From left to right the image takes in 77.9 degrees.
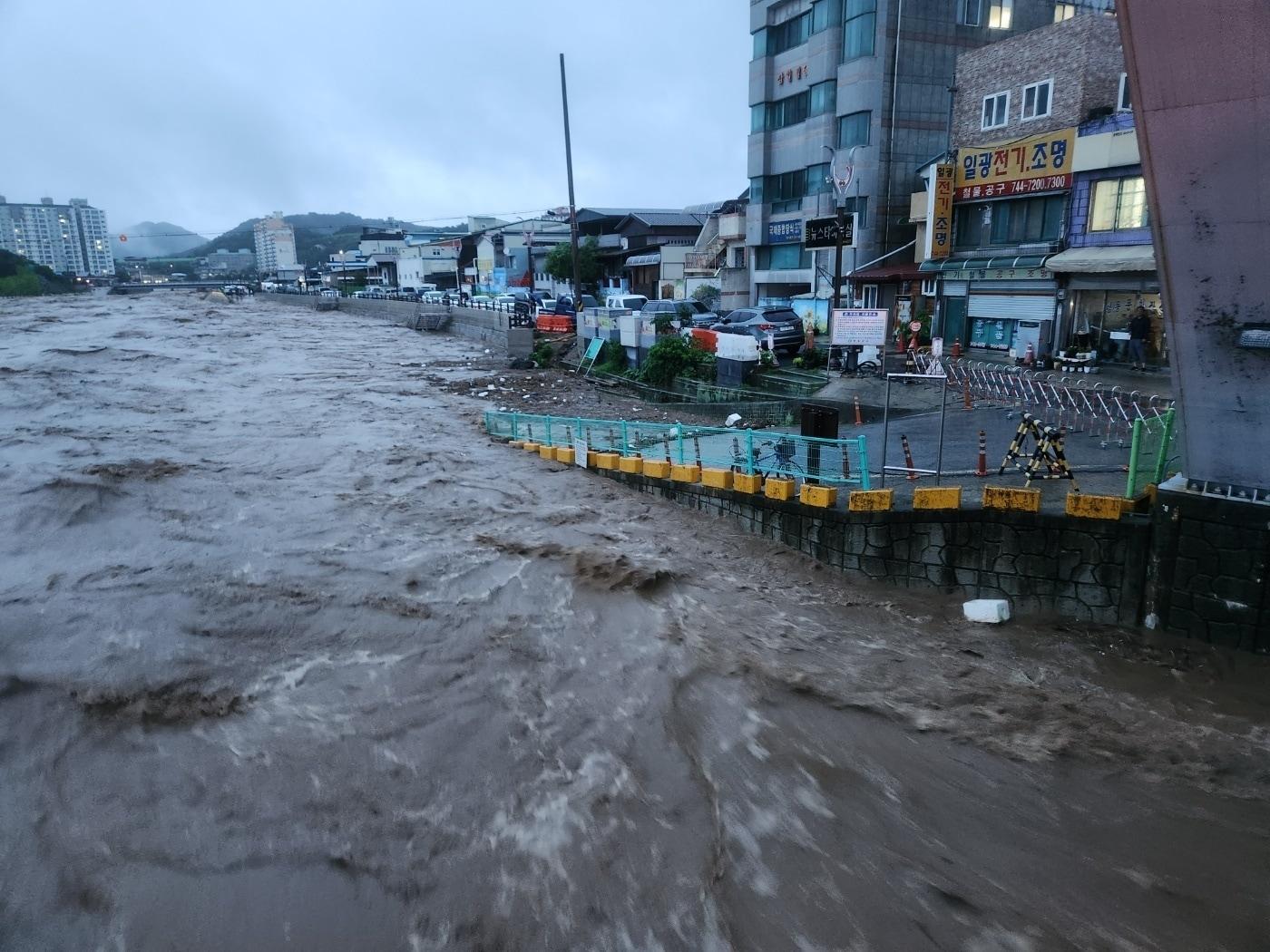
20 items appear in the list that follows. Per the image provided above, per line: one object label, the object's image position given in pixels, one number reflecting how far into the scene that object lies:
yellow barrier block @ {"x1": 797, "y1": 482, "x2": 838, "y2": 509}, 11.51
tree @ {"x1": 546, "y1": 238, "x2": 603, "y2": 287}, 51.69
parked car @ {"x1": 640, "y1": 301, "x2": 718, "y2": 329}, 30.30
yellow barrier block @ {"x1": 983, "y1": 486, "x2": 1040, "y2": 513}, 9.84
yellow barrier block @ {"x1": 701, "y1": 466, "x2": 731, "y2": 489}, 13.18
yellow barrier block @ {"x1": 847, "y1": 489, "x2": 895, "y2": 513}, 10.91
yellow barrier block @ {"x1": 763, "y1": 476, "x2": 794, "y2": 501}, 12.19
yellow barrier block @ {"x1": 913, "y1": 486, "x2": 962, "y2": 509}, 10.41
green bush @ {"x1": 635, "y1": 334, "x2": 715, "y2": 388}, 24.06
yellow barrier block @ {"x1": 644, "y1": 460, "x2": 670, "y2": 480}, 14.46
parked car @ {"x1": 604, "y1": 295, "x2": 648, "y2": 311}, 33.84
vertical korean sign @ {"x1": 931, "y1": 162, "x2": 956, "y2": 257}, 24.56
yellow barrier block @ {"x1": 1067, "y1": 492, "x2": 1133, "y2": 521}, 9.45
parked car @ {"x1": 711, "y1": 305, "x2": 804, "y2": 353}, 24.97
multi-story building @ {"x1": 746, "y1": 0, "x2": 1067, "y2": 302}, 31.16
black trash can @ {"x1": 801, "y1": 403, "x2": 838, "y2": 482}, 12.52
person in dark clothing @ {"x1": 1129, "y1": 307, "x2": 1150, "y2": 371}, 18.64
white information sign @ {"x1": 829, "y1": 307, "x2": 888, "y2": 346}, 13.76
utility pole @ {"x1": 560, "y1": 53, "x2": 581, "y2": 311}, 37.09
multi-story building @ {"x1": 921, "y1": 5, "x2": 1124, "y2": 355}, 21.34
